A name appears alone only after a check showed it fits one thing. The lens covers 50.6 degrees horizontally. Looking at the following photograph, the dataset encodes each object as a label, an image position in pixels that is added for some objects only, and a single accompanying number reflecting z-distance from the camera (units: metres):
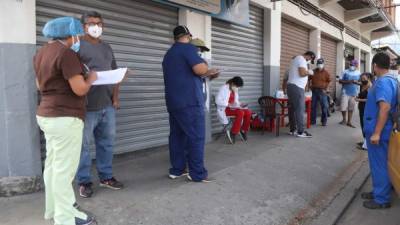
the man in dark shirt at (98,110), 4.10
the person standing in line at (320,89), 10.88
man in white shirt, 8.48
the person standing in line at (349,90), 10.94
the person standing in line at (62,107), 3.22
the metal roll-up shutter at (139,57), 5.97
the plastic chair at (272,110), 9.01
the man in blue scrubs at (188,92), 4.77
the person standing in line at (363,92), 7.89
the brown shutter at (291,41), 11.96
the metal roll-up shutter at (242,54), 8.46
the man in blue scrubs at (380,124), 4.52
